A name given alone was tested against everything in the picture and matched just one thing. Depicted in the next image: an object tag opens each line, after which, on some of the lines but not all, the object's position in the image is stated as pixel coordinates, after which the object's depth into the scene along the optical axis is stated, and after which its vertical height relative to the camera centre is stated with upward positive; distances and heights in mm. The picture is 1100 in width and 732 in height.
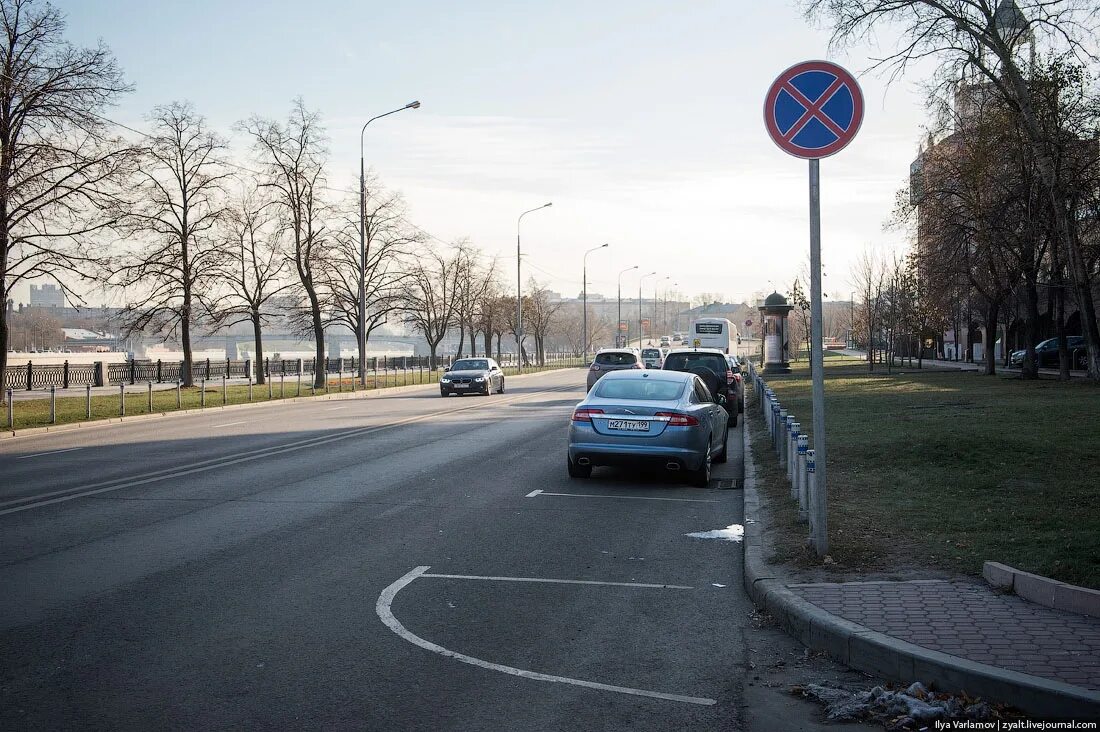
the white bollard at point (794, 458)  9936 -1183
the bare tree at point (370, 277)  48781 +4247
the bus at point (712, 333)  51156 +983
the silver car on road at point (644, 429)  11938 -967
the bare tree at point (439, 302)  67500 +3905
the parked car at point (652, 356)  56788 -232
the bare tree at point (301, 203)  41344 +6770
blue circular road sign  7383 +1868
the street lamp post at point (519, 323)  59003 +2011
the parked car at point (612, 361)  30234 -255
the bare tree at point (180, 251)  38469 +4411
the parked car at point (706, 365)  21219 -301
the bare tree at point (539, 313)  86981 +3857
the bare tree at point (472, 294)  70375 +4642
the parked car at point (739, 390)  23386 -1041
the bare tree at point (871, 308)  48094 +2178
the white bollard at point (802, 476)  8987 -1216
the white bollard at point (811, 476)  7387 -1010
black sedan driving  35031 -874
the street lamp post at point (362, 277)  39031 +3376
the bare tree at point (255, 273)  41875 +3871
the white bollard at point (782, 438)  13133 -1237
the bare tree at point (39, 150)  25844 +5805
